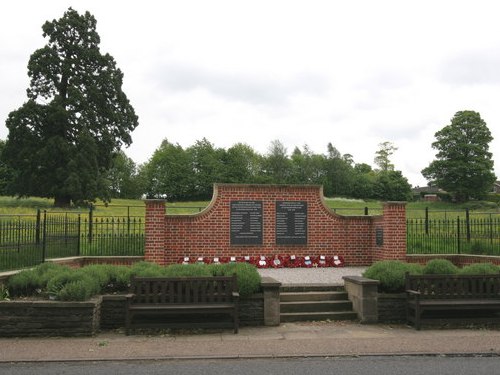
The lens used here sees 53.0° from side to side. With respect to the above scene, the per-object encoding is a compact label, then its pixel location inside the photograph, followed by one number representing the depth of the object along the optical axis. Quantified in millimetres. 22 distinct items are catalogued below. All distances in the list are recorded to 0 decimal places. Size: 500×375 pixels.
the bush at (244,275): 8719
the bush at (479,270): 9328
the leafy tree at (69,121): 32281
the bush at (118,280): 9203
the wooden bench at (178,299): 8086
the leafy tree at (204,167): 79188
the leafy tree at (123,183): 85056
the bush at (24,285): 8812
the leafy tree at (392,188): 74812
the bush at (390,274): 9188
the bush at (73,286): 7973
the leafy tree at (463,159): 55781
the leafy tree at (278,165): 89875
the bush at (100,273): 8984
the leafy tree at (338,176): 86231
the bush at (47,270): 8891
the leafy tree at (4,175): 61684
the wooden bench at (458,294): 8656
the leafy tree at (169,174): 80312
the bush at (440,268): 9453
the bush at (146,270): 8917
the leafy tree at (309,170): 89750
